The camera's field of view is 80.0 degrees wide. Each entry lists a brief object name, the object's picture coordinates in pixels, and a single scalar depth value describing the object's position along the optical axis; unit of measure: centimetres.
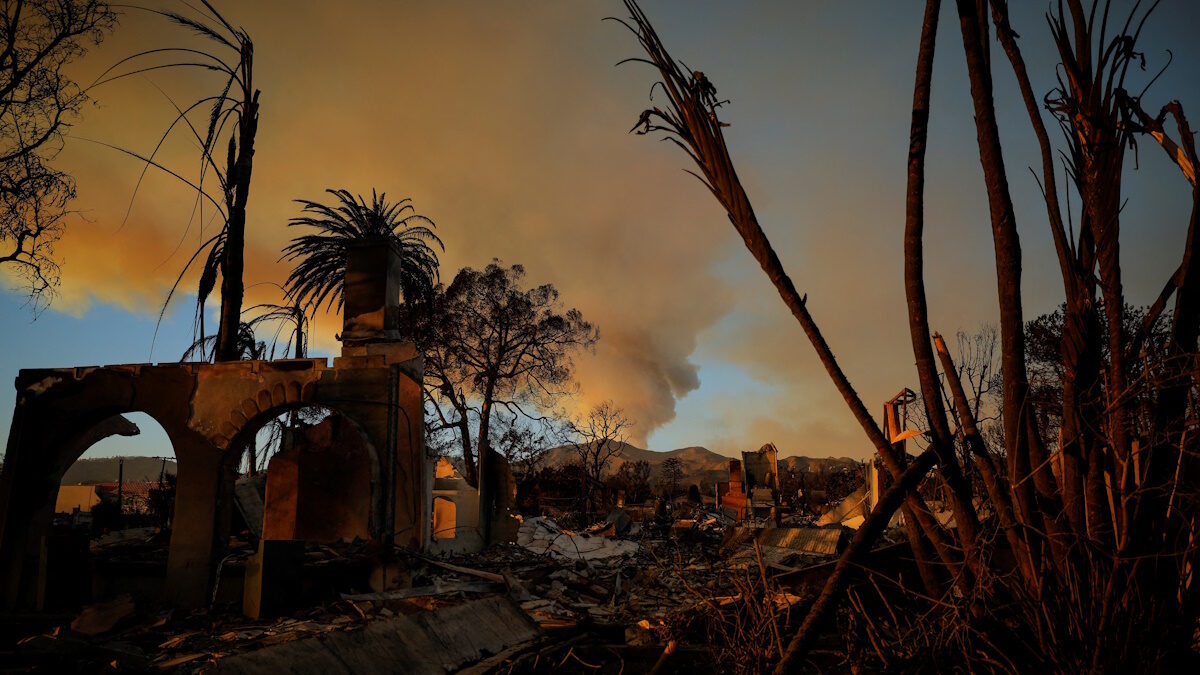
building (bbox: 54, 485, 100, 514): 4696
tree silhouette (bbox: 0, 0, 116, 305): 1905
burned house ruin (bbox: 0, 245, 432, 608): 1205
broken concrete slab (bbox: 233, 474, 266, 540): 1706
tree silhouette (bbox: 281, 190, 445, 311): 2361
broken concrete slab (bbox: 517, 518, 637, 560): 1742
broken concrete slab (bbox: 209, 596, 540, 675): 493
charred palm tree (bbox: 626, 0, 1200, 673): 266
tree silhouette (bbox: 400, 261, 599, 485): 3262
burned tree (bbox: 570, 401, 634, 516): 3084
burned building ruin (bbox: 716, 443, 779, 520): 2847
